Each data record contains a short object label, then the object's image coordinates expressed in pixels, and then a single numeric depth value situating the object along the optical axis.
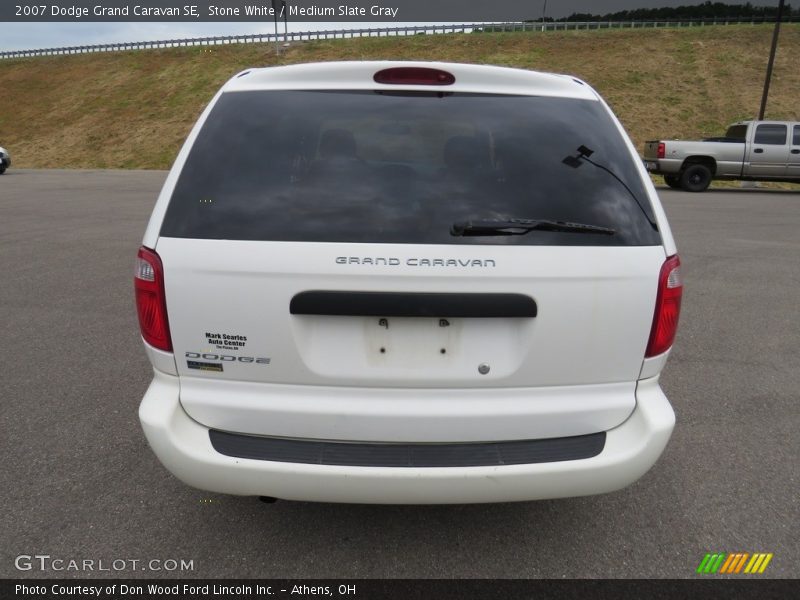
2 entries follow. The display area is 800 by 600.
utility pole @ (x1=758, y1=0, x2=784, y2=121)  24.35
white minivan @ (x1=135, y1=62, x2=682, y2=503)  1.84
